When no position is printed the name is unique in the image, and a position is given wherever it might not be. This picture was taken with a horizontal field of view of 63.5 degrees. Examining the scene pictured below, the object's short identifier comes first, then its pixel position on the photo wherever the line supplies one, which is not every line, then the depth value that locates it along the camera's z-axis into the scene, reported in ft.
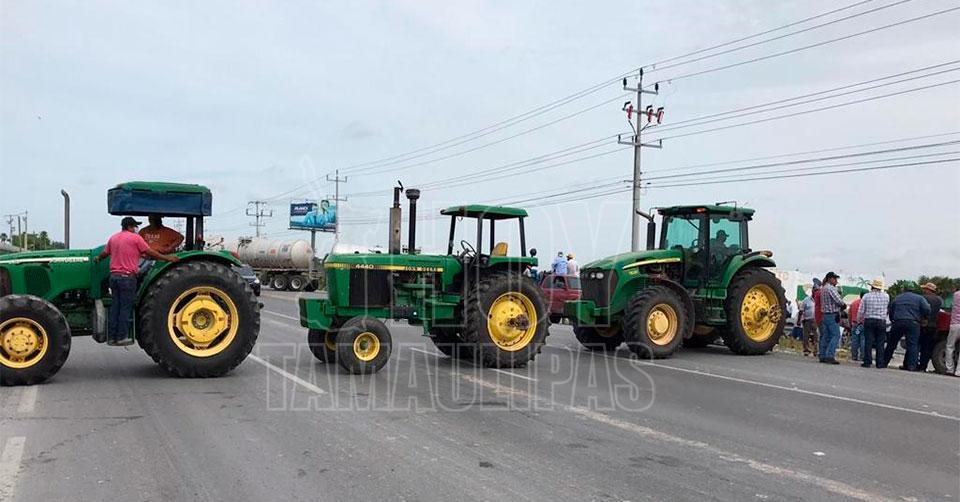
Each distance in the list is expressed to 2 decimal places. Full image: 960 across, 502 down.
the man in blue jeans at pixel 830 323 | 43.42
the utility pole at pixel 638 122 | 114.32
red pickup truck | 47.97
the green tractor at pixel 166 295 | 29.27
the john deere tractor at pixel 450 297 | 34.55
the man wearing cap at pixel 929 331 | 41.45
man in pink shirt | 28.55
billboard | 236.84
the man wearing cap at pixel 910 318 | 40.55
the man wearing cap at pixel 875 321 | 41.73
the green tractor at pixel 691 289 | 41.50
